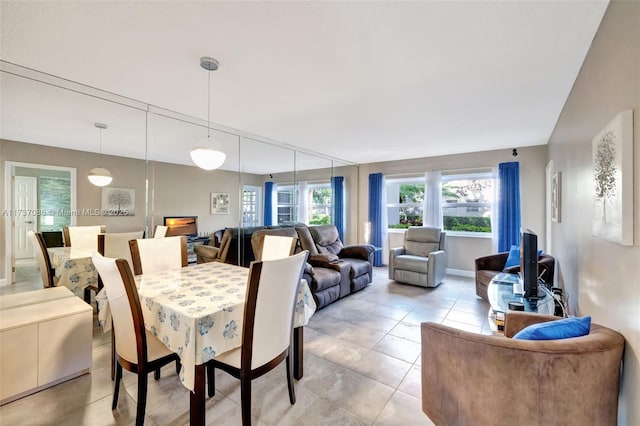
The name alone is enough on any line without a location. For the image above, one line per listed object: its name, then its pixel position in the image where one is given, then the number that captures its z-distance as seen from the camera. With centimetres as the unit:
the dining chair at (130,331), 141
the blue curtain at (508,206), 461
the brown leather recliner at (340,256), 390
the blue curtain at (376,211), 605
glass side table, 203
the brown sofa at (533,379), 100
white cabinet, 177
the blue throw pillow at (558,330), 118
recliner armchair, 434
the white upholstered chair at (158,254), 221
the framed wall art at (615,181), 108
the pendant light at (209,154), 219
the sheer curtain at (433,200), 536
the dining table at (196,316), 129
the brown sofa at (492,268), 303
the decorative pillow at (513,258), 361
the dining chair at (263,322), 140
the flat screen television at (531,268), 225
